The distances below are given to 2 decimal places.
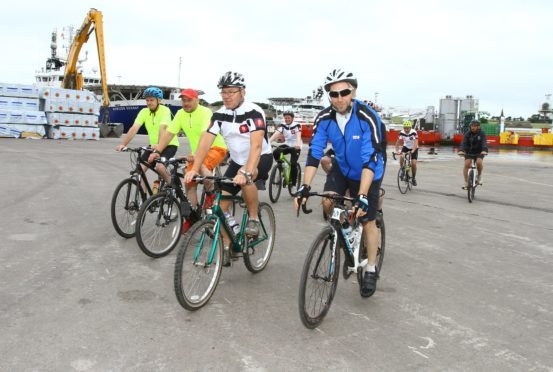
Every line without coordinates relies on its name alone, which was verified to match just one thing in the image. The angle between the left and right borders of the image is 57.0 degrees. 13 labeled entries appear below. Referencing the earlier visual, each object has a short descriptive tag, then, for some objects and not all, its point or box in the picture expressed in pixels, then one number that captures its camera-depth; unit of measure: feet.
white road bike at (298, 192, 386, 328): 12.65
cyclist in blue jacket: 14.02
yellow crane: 123.34
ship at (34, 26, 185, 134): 170.47
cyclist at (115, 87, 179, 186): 23.00
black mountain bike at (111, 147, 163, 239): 21.04
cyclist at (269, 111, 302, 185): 36.31
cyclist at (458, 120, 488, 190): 40.16
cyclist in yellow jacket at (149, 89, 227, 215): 21.01
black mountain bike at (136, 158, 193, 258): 18.28
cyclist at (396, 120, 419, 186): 43.12
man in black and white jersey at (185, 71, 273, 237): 15.84
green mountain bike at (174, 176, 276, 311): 13.21
